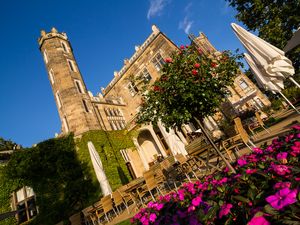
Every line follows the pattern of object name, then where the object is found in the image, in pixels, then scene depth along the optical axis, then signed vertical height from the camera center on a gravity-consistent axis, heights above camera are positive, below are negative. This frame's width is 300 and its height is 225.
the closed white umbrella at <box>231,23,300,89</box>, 6.10 +1.70
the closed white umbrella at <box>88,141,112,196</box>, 10.84 +1.91
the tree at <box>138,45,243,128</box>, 4.89 +1.65
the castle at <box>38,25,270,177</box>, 17.36 +10.33
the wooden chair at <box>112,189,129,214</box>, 8.38 +0.06
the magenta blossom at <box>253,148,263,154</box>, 2.70 -0.34
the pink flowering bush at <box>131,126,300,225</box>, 1.17 -0.46
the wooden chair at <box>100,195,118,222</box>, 8.12 +0.07
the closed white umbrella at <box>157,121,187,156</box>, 12.73 +1.35
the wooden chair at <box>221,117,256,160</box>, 6.50 -0.07
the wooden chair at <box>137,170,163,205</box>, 7.54 +0.02
